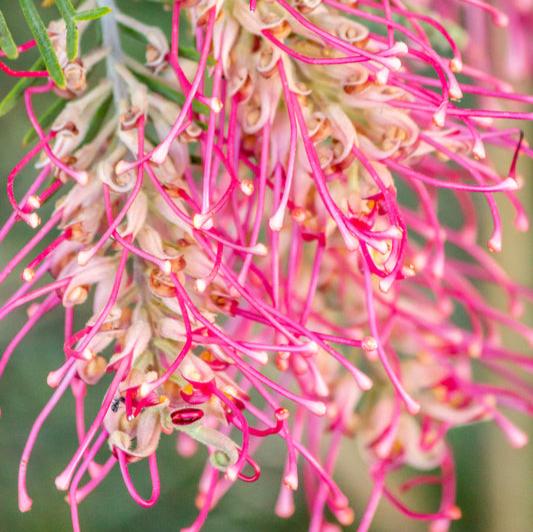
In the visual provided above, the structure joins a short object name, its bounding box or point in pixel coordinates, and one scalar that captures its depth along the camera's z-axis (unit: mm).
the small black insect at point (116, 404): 707
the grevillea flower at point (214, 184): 709
